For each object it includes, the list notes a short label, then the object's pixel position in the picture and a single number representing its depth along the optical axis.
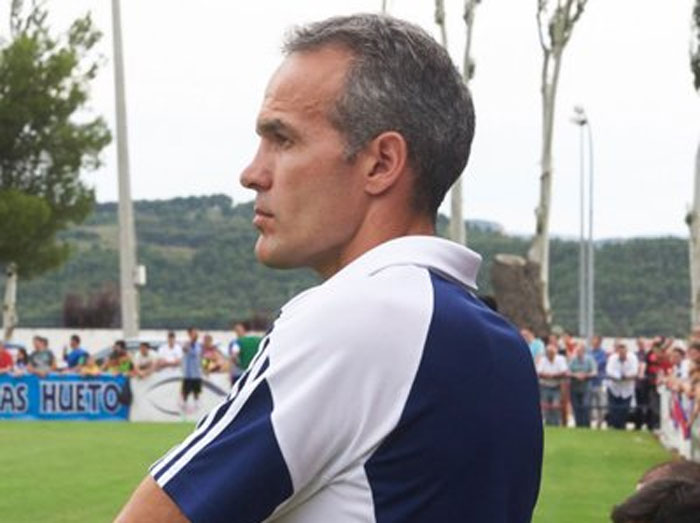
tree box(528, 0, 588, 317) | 54.00
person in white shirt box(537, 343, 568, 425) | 37.66
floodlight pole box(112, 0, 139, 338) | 45.66
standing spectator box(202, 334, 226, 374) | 39.53
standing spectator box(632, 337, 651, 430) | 37.31
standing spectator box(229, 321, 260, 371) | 29.12
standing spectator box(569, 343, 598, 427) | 37.72
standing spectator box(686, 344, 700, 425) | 23.11
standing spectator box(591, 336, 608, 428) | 38.64
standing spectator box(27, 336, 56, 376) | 40.09
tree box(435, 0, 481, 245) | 50.56
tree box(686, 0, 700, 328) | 37.38
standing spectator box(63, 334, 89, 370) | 40.84
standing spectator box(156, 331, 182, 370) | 39.62
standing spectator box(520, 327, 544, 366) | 37.59
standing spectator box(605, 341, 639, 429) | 37.38
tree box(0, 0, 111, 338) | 56.12
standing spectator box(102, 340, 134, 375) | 40.12
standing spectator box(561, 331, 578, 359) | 38.81
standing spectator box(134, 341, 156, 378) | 39.69
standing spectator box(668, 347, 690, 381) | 29.53
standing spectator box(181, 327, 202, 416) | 38.12
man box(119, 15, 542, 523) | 2.74
